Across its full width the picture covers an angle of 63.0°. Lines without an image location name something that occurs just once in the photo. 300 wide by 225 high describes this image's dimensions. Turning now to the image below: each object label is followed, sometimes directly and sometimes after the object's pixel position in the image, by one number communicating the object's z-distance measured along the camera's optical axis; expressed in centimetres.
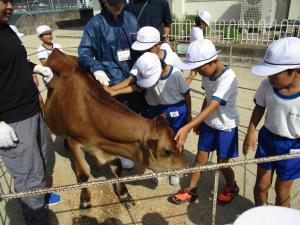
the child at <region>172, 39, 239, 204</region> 206
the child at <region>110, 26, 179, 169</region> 249
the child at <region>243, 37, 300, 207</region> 167
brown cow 210
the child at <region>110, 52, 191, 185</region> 230
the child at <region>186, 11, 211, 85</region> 458
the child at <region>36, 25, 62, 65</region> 449
